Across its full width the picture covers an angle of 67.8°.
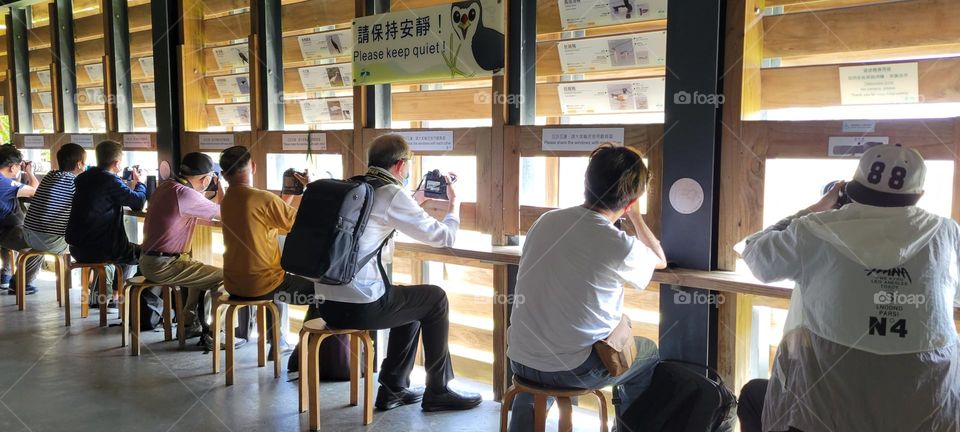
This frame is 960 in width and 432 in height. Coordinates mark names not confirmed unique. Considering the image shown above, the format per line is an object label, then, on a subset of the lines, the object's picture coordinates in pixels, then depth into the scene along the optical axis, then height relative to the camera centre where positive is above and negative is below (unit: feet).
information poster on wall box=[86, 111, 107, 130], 19.15 +1.08
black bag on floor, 8.00 -2.79
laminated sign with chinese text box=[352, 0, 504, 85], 10.59 +1.83
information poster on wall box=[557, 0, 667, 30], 9.43 +1.99
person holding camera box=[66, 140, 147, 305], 14.07 -1.00
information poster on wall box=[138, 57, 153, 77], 17.16 +2.27
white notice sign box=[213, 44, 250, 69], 14.88 +2.18
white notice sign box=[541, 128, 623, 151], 9.51 +0.28
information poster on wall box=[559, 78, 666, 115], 9.71 +0.87
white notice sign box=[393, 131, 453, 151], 11.34 +0.31
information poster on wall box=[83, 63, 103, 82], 18.83 +2.34
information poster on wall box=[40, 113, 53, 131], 21.32 +1.16
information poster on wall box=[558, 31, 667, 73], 9.57 +1.47
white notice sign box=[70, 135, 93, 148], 18.53 +0.51
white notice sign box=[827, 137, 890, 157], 7.73 +0.15
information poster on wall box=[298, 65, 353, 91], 13.25 +1.55
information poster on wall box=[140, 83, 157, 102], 17.20 +1.65
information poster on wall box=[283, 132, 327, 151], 13.20 +0.34
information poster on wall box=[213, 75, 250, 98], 14.89 +1.57
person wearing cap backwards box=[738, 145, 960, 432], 5.64 -1.22
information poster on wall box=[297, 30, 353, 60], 13.08 +2.14
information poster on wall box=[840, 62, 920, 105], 7.76 +0.83
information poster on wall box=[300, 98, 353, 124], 13.41 +0.95
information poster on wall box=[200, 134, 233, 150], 14.93 +0.39
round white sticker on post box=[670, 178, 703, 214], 8.86 -0.46
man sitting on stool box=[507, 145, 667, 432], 7.10 -1.20
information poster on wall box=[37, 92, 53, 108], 20.95 +1.79
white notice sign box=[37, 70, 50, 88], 20.88 +2.41
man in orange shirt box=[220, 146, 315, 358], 11.05 -1.05
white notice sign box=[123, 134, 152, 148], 16.88 +0.45
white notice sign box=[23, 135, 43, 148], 20.57 +0.55
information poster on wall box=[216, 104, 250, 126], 15.11 +0.97
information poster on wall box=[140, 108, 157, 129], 17.45 +1.05
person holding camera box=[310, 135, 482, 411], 9.19 -1.89
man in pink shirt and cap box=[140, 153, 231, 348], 12.77 -1.28
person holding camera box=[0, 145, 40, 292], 16.94 -0.72
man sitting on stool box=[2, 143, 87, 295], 15.67 -0.99
